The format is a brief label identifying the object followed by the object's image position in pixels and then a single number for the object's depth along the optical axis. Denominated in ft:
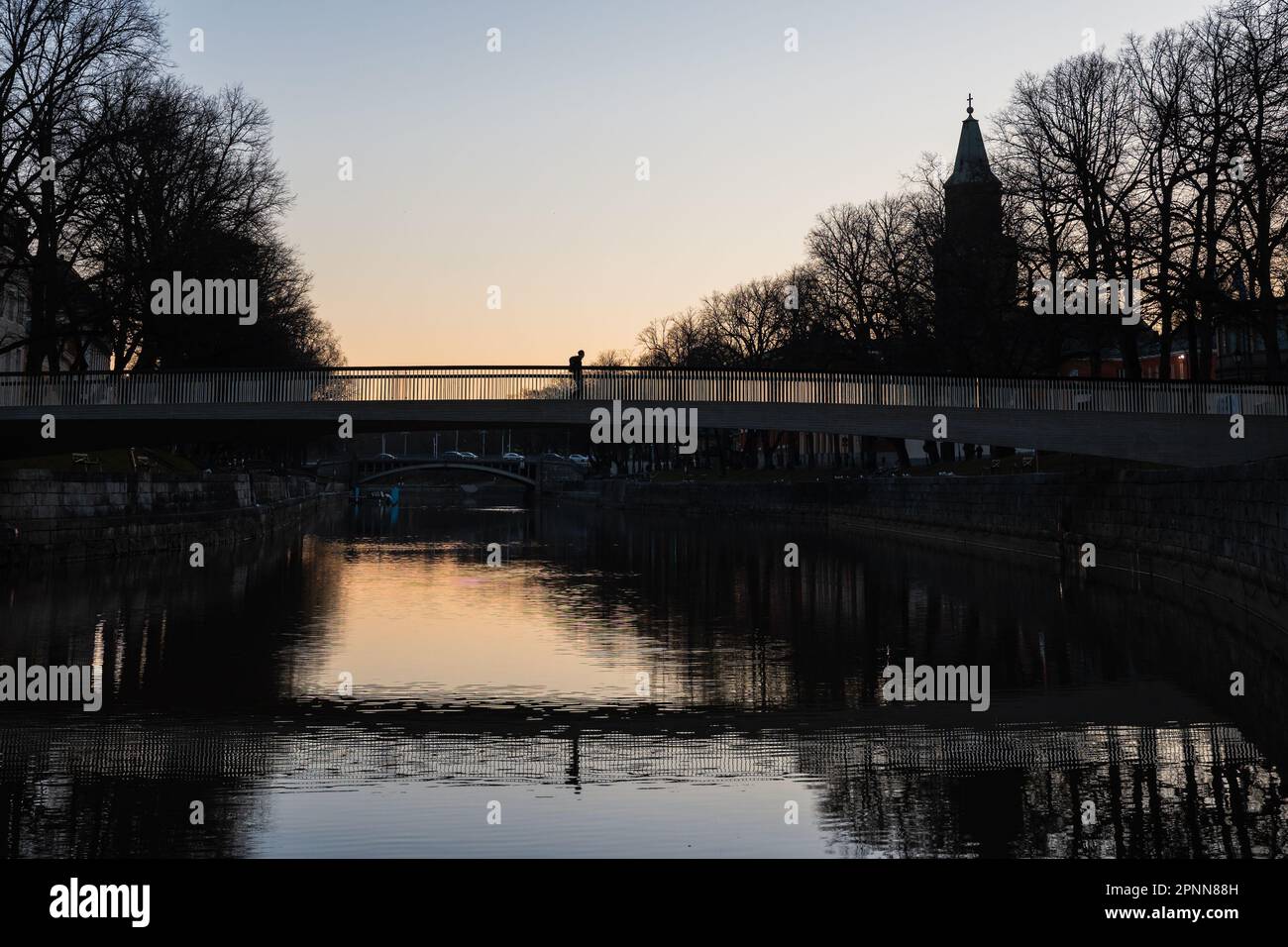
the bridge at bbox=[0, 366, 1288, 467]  125.90
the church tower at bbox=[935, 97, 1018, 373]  182.50
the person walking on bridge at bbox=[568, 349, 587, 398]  124.44
